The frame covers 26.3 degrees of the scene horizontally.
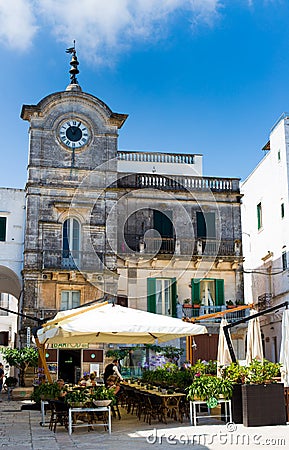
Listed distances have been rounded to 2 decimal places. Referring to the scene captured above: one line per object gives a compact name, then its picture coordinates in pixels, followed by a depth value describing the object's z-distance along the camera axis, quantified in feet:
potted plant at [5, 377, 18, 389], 75.05
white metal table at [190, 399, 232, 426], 39.56
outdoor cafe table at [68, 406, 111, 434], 37.58
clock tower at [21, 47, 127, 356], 87.40
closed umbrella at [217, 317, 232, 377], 46.98
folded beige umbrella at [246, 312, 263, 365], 45.52
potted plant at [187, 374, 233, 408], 39.27
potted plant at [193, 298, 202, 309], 90.74
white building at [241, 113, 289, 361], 90.84
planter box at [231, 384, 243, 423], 39.50
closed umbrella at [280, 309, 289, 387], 39.70
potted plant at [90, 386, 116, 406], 38.14
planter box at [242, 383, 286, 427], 37.70
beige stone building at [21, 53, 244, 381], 87.97
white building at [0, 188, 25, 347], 89.30
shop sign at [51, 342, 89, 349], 82.74
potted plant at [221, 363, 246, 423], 39.52
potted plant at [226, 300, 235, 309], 89.05
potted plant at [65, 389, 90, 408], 37.91
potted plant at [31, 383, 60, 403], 40.59
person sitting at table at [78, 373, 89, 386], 43.84
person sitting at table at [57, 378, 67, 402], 39.47
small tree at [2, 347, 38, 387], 73.82
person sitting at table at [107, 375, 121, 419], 43.91
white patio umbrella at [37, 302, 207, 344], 40.24
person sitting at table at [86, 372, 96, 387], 43.27
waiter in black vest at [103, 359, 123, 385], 54.03
